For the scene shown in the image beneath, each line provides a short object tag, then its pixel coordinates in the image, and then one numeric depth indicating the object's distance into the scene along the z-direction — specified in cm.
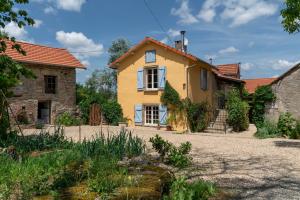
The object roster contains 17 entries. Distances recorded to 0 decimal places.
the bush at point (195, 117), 1881
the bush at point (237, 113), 1872
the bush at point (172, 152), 722
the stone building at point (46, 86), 2047
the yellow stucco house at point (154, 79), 1962
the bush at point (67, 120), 2155
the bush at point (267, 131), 1563
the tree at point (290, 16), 1091
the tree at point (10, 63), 719
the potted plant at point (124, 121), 2136
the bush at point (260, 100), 1855
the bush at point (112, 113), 2181
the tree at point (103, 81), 3667
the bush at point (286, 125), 1562
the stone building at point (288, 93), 1708
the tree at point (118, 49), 3631
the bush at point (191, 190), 396
